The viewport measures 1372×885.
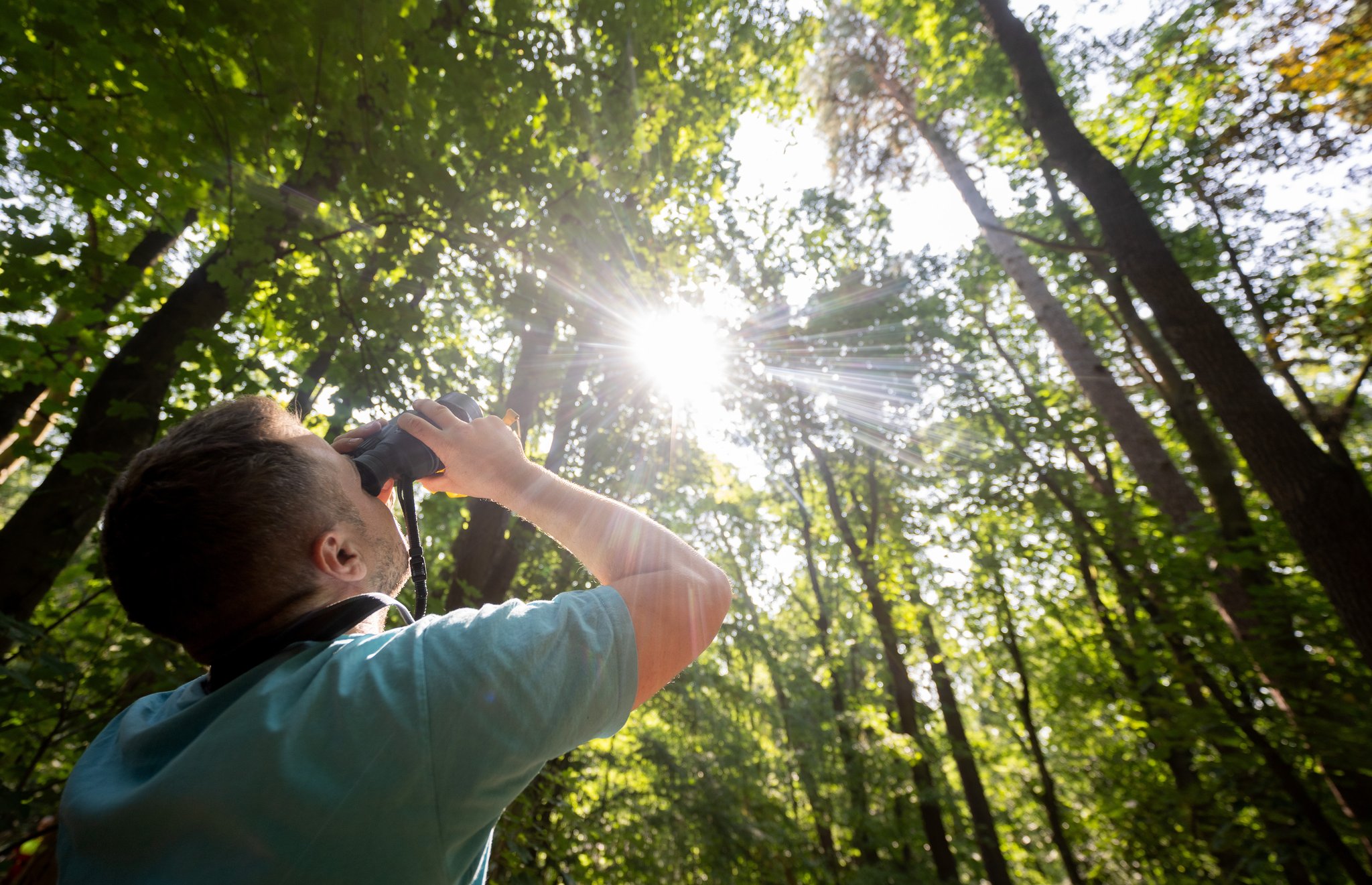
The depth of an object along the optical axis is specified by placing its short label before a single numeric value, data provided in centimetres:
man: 67
